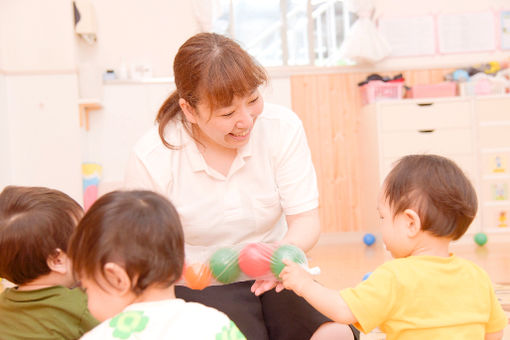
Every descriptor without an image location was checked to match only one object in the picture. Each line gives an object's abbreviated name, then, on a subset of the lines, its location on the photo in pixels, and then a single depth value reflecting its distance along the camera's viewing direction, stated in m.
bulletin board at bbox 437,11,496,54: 4.44
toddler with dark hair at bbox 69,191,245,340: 0.92
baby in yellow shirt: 1.11
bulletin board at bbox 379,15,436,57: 4.42
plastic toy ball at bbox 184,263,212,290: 1.35
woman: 1.40
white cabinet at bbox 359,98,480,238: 3.99
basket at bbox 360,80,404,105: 4.12
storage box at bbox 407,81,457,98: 4.11
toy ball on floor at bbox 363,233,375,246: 4.08
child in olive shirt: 1.14
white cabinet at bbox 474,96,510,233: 4.00
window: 4.53
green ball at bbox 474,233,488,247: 3.85
